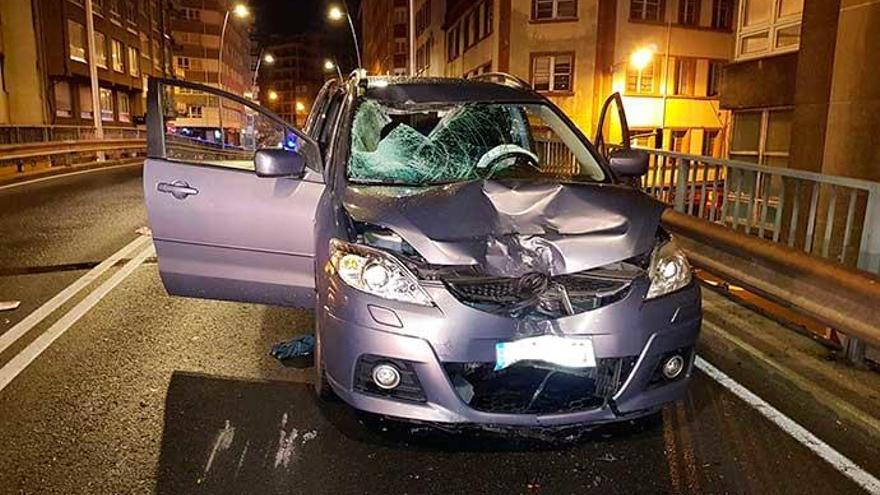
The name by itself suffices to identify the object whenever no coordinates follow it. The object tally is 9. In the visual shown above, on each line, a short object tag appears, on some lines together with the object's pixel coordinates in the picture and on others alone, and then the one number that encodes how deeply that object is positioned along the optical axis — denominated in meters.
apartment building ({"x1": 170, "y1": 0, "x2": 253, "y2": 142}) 79.25
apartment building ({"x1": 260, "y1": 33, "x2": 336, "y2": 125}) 189.00
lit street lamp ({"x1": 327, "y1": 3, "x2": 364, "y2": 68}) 34.50
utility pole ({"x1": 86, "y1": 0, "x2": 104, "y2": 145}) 26.28
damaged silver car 3.24
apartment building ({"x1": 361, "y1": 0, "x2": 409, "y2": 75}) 70.38
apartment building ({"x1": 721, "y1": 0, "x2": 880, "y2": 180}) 9.78
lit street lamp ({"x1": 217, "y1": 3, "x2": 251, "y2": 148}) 8.39
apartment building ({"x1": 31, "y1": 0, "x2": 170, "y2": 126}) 34.25
